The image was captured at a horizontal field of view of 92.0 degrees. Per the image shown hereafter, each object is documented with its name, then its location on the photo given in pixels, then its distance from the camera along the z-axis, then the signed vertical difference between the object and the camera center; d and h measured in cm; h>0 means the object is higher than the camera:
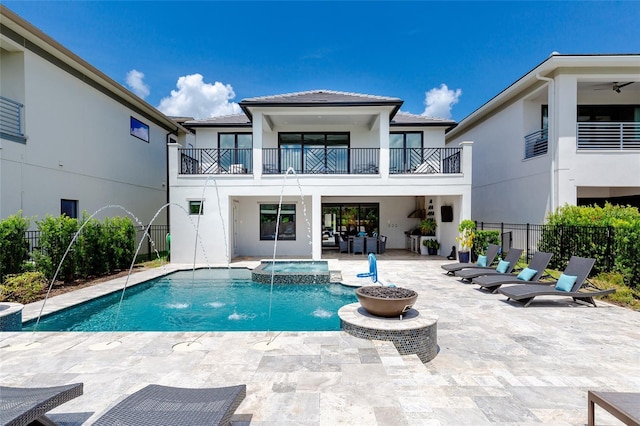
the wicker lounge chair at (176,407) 226 -157
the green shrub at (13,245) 790 -95
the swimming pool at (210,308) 637 -240
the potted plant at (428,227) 1555 -78
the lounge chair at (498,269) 934 -180
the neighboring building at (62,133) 932 +286
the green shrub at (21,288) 731 -193
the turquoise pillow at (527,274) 844 -170
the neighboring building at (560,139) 1180 +320
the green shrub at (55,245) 862 -105
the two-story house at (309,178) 1320 +140
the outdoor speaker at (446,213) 1434 -6
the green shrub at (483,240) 1250 -113
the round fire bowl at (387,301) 502 -148
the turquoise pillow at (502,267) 958 -170
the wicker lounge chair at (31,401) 219 -150
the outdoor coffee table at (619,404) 238 -157
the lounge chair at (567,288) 714 -183
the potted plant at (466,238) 1252 -109
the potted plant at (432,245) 1527 -165
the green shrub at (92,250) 978 -134
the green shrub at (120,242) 1098 -121
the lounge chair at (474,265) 1036 -179
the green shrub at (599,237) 811 -73
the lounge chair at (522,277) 828 -181
